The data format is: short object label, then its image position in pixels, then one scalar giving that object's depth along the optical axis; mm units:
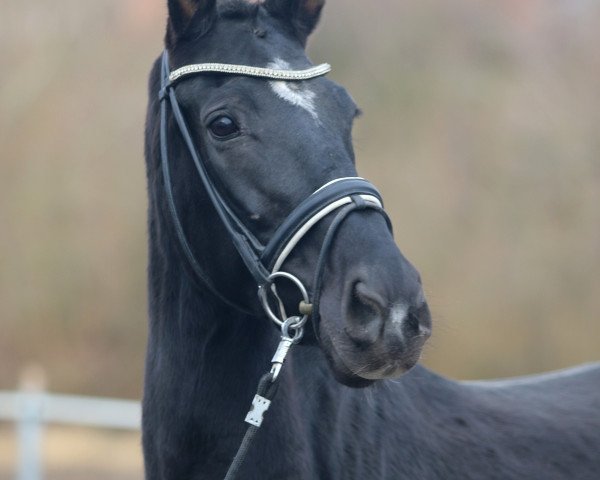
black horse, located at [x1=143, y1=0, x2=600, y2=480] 5742
